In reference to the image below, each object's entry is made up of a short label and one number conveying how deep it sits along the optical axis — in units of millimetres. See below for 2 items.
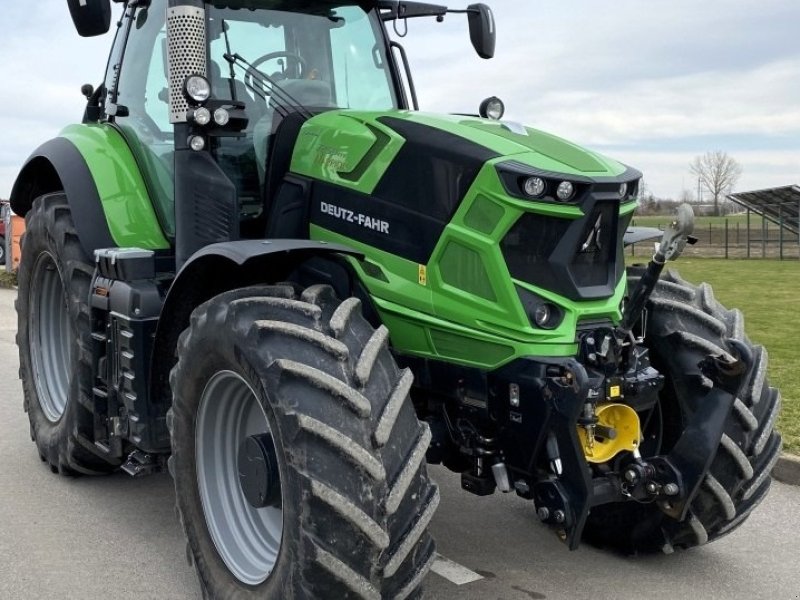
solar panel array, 26250
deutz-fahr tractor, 2979
